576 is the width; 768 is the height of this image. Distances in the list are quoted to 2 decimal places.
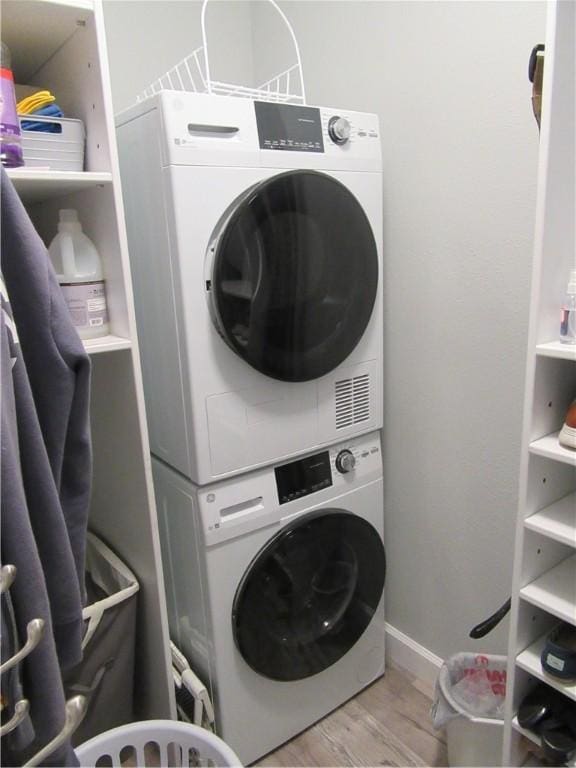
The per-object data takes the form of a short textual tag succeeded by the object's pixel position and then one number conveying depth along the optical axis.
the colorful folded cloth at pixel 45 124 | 1.08
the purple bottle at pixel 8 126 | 0.95
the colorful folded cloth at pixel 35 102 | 1.10
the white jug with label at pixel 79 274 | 1.16
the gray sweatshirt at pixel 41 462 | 0.70
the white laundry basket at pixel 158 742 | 1.22
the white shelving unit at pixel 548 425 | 0.93
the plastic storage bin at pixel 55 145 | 1.07
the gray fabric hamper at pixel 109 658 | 1.40
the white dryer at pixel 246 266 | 1.19
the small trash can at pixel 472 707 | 1.35
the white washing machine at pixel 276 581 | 1.38
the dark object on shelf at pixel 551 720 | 1.05
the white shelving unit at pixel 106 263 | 1.05
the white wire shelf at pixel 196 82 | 1.77
